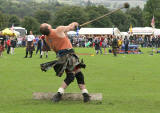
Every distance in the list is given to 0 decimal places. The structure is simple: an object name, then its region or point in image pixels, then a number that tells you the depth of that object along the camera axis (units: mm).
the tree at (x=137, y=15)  155250
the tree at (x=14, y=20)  131375
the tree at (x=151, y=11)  117312
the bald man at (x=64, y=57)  8773
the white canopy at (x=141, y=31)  72500
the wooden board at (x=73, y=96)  9086
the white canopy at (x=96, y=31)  72188
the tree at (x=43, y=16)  146125
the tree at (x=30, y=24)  119538
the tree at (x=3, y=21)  115762
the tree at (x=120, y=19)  142412
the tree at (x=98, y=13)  130375
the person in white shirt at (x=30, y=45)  28062
